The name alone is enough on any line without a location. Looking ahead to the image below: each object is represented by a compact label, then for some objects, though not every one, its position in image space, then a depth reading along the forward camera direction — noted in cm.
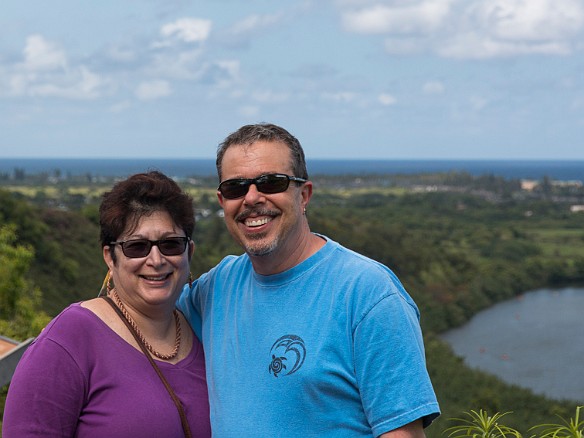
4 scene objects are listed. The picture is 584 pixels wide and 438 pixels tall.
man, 249
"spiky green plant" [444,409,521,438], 326
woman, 250
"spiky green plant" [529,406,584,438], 306
